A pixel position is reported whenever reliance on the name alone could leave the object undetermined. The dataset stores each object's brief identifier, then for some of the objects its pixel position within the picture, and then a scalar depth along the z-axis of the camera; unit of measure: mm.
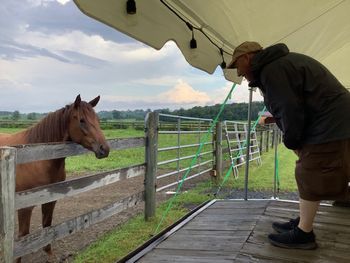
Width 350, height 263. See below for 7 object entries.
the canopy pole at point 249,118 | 4121
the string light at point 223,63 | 3561
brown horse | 2920
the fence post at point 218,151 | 7916
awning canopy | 1838
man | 2037
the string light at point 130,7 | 1705
